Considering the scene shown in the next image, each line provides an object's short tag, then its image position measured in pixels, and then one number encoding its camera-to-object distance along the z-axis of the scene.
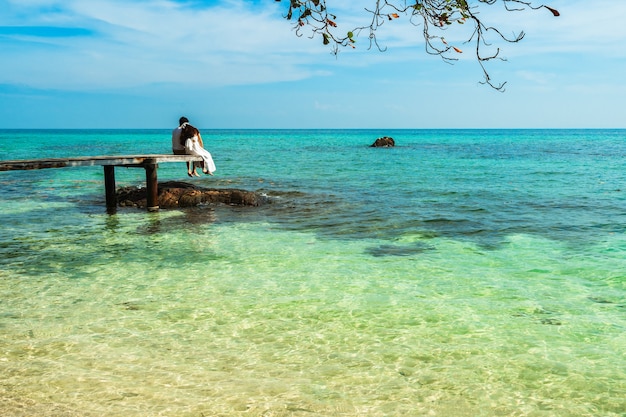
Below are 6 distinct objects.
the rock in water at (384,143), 65.38
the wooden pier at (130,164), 14.62
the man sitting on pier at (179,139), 17.69
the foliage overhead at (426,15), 4.84
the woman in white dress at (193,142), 17.48
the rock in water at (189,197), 17.38
